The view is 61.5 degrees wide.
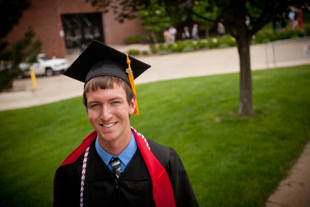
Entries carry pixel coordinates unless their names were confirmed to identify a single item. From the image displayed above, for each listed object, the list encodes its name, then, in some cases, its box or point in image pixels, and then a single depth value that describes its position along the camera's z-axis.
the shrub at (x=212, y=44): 20.25
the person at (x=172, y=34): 25.92
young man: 1.78
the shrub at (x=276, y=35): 18.20
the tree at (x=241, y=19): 4.61
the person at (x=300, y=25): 17.41
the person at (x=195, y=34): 26.83
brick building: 24.98
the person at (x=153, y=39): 26.88
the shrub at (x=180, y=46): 20.95
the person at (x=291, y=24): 21.11
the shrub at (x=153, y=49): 21.91
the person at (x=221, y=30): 25.50
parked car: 19.09
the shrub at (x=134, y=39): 29.92
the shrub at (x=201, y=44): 20.70
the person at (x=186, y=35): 26.68
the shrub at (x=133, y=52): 22.11
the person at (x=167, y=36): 25.28
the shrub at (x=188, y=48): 21.00
